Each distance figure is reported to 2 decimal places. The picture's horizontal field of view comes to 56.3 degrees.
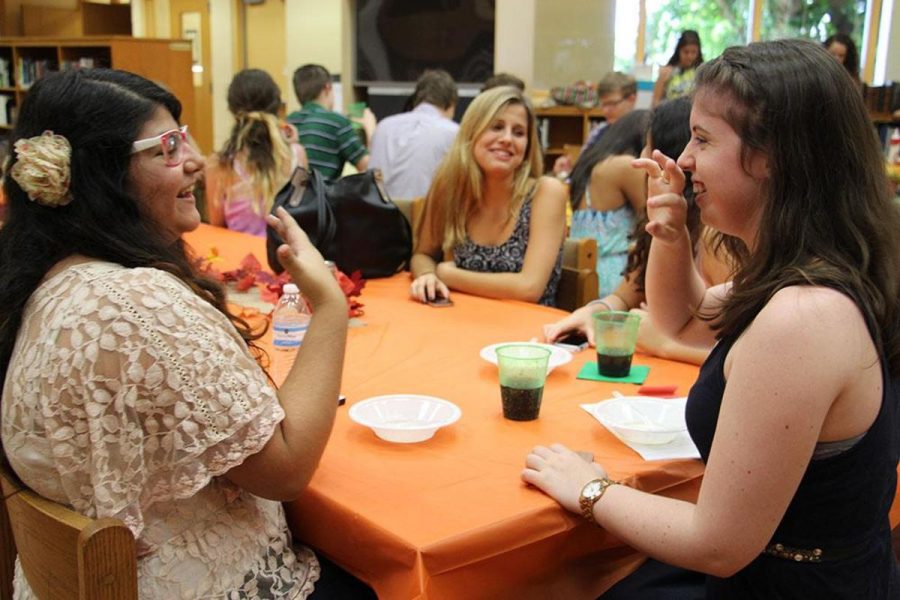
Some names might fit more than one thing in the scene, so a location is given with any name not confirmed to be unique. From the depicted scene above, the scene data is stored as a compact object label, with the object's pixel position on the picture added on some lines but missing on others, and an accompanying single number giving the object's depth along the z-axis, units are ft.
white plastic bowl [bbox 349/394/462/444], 4.90
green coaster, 6.13
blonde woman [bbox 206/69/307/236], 12.69
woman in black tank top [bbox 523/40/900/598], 3.50
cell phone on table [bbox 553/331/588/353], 7.02
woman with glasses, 3.63
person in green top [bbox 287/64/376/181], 17.28
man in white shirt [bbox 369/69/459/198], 16.28
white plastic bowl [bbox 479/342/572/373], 6.32
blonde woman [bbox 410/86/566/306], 9.22
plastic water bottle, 6.64
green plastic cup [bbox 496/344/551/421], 5.20
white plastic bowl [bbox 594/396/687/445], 4.84
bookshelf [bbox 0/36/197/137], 25.66
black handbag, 9.22
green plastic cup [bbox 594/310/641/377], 6.07
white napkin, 4.79
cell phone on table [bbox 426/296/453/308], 8.61
